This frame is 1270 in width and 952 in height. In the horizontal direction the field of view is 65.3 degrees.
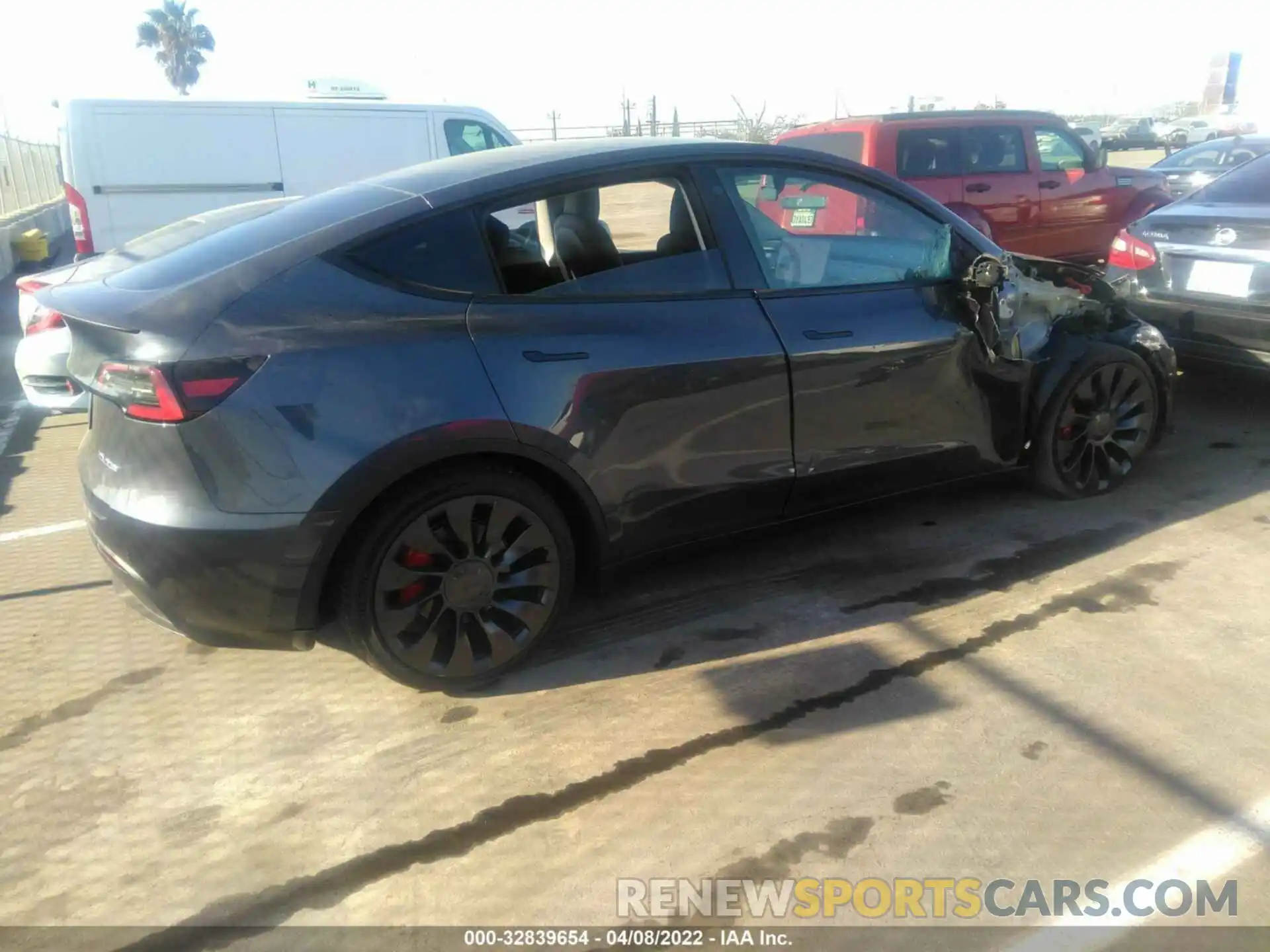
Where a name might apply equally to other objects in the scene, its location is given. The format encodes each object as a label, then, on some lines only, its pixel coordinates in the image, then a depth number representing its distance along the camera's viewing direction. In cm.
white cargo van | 805
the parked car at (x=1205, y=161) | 1337
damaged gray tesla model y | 270
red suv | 844
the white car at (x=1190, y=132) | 3734
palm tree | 5566
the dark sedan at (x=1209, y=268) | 509
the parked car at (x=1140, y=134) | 3600
